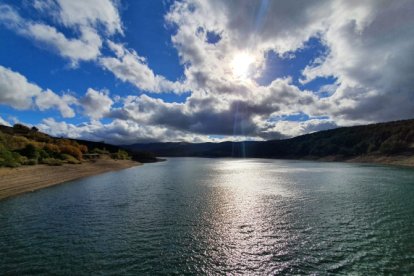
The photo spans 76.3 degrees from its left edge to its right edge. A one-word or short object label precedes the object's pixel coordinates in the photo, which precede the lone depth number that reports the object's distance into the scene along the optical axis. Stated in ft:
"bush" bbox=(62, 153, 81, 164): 297.33
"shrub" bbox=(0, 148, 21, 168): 184.34
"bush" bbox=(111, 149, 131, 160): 511.07
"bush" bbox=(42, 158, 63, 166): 250.37
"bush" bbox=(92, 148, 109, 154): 510.58
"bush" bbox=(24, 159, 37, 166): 221.19
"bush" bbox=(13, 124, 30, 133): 518.29
